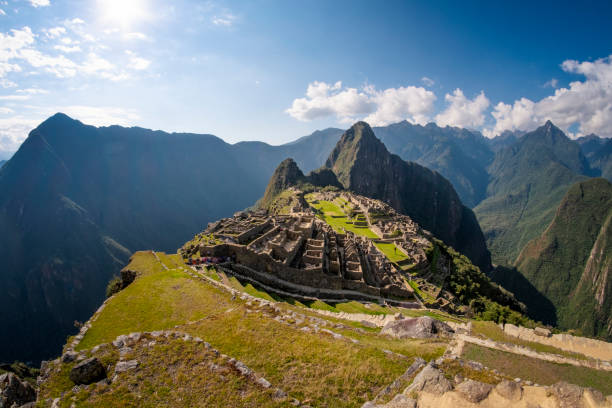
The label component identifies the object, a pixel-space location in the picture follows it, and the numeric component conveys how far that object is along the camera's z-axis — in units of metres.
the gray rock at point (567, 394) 7.36
